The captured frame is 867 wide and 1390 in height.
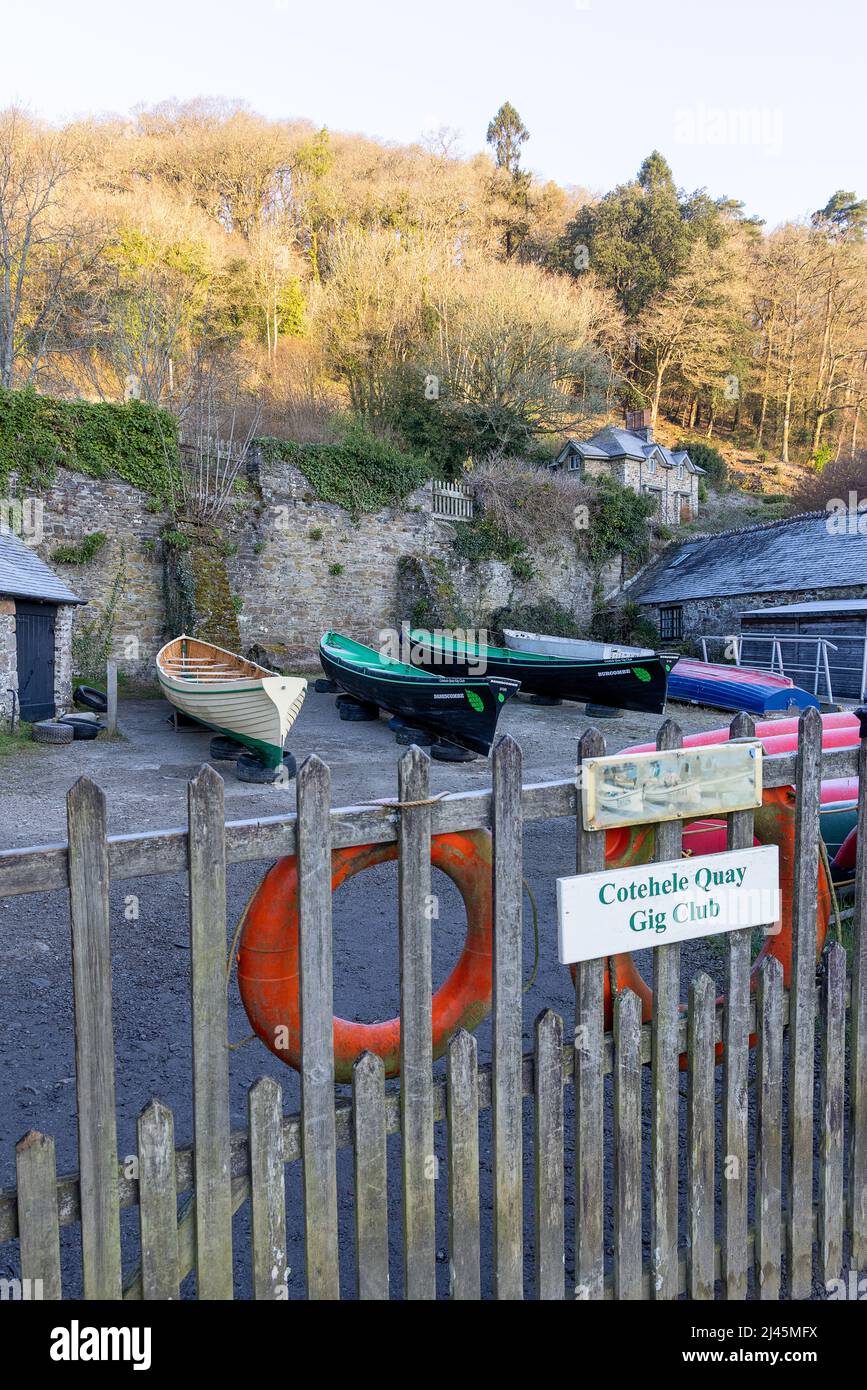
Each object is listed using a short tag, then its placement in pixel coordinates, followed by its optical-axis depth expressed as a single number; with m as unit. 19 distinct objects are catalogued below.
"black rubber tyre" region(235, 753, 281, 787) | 10.06
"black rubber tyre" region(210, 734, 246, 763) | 11.25
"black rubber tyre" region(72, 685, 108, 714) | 14.60
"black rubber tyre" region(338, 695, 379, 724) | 14.99
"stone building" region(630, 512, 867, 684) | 19.53
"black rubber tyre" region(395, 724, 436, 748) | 12.45
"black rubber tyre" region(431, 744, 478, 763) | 11.52
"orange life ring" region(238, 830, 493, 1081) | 2.06
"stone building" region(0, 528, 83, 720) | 12.29
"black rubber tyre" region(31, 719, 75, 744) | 11.66
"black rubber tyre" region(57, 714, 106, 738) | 12.07
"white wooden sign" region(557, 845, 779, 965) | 2.13
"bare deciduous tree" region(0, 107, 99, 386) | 23.08
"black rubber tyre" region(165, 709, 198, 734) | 13.85
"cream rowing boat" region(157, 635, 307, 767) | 9.59
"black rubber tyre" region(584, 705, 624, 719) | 16.20
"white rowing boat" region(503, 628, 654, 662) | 16.83
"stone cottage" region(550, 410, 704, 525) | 28.62
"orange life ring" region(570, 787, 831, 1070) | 2.33
